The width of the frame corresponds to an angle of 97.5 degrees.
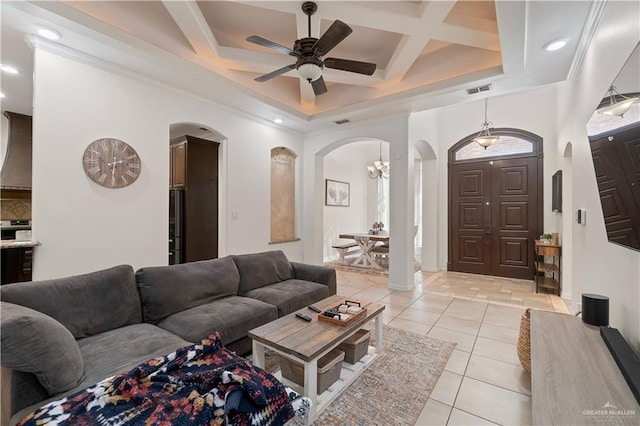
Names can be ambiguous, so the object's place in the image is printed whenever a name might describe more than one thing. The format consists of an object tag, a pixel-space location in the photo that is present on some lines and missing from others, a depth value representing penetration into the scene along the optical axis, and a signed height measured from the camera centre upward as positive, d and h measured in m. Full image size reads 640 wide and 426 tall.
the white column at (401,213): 4.59 +0.02
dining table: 6.23 -0.71
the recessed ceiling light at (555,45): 2.59 +1.61
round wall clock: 2.95 +0.55
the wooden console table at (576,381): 1.08 -0.76
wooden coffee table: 1.71 -0.83
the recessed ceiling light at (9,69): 3.16 +1.64
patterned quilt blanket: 1.17 -0.84
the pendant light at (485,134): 4.73 +1.51
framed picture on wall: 7.54 +0.59
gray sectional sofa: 1.31 -0.76
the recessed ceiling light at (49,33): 2.50 +1.62
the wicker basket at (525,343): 2.15 -1.01
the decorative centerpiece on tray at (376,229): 6.84 -0.37
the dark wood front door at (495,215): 5.26 +0.00
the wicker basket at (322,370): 1.91 -1.09
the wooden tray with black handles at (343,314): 2.07 -0.77
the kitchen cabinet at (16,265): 2.56 -0.49
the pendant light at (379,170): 7.43 +1.29
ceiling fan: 2.31 +1.47
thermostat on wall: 2.63 +0.00
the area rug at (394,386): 1.78 -1.28
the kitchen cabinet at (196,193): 4.23 +0.31
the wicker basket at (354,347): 2.25 -1.08
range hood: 4.07 +0.85
